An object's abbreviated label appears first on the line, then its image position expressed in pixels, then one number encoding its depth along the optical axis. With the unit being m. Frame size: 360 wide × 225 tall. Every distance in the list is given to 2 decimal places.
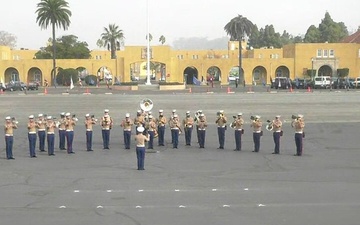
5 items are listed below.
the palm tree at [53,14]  81.88
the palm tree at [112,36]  122.93
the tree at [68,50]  95.69
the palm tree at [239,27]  89.56
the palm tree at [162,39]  161.20
